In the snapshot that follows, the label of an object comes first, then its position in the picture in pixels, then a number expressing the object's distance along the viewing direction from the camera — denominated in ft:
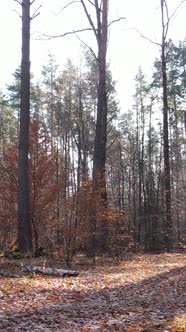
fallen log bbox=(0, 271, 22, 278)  26.76
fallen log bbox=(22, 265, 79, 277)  28.96
